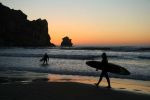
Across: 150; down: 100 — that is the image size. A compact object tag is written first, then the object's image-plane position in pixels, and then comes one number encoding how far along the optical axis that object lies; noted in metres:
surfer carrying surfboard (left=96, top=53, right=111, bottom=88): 15.29
